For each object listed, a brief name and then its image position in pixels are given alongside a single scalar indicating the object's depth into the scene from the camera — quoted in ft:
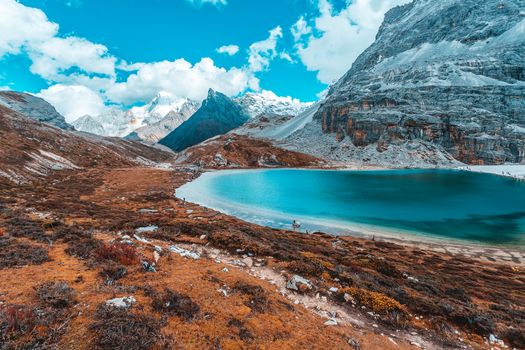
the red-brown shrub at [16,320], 22.06
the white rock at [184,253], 53.15
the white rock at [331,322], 35.53
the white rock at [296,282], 45.25
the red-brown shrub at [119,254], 42.34
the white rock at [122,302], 28.99
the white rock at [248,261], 55.01
